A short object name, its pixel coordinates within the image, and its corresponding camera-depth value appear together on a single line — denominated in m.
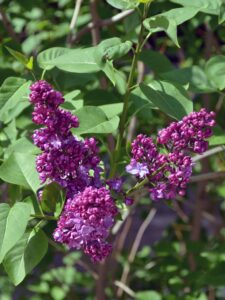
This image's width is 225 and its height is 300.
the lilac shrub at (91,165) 0.89
